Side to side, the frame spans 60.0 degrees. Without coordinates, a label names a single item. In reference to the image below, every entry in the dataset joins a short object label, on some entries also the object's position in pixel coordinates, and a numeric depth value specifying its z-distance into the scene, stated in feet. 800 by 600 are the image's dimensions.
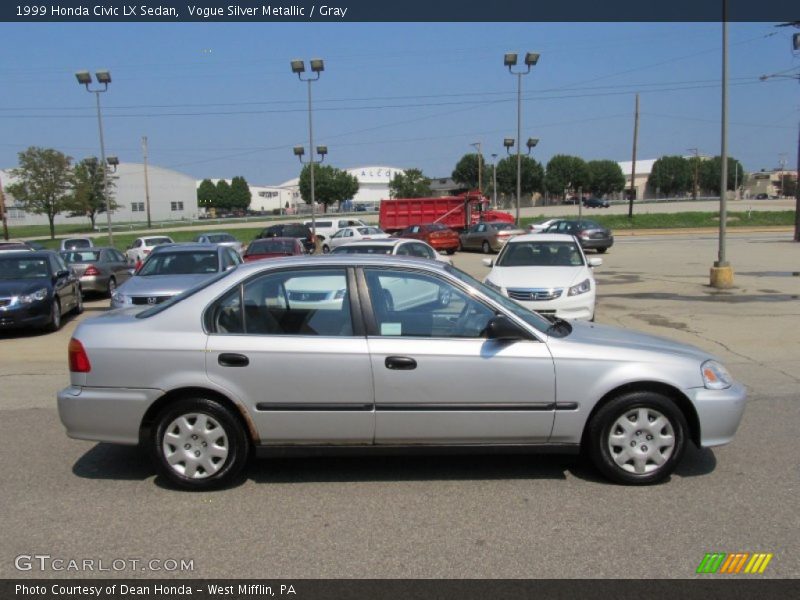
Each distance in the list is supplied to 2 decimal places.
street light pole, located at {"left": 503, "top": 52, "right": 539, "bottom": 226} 112.47
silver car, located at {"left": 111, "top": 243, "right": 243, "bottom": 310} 35.45
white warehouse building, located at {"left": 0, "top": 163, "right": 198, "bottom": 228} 319.68
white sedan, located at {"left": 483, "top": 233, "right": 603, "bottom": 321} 35.24
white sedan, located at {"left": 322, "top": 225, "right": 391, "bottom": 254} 115.77
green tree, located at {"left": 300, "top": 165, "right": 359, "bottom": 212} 363.15
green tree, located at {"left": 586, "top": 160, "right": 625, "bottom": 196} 409.49
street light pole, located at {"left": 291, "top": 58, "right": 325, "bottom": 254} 99.46
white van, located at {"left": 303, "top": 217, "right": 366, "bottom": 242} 139.03
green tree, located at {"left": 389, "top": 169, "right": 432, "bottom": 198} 360.69
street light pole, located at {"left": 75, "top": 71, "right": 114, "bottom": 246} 107.24
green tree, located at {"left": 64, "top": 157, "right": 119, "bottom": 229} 194.80
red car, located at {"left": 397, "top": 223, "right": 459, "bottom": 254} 110.11
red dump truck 140.05
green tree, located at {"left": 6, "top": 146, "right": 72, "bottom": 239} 184.44
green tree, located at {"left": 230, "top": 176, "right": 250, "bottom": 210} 463.01
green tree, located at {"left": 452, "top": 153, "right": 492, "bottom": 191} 392.47
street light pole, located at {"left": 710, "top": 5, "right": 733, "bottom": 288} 53.06
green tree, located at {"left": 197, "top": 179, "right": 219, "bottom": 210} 459.32
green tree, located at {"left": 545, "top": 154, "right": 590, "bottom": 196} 391.45
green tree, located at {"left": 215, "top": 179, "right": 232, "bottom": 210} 459.32
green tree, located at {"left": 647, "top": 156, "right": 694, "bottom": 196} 437.17
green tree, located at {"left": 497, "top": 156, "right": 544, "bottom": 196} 380.78
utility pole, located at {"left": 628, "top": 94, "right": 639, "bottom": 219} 172.07
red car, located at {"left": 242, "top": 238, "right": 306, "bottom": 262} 67.15
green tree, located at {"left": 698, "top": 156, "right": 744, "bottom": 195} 437.99
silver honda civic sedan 15.29
